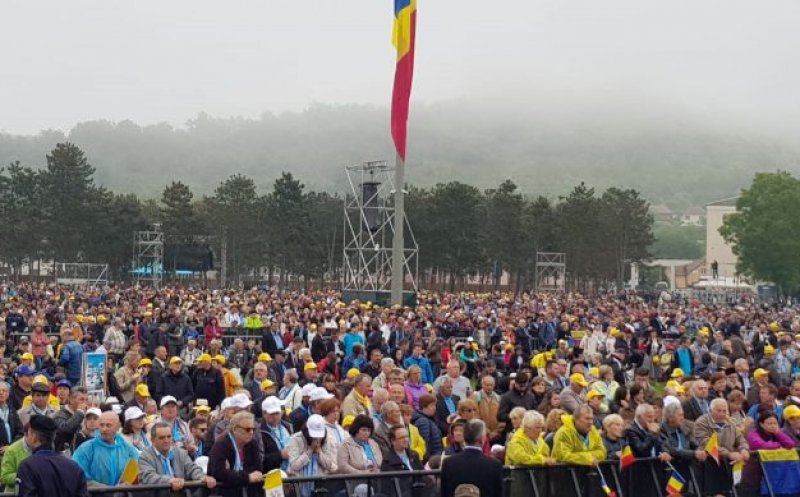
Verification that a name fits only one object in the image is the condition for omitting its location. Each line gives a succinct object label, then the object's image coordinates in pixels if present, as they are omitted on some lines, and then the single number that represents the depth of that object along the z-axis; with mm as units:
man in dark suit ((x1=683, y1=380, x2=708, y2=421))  13953
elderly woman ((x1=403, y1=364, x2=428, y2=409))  14797
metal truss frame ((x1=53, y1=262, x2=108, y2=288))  82950
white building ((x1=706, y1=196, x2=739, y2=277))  154875
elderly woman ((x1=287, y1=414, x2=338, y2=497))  10086
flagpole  38406
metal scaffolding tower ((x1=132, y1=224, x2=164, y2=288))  77531
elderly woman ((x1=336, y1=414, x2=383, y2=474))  10367
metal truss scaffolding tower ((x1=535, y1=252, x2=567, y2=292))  93750
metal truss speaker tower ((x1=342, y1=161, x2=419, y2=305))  45500
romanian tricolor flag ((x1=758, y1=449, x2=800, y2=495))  12258
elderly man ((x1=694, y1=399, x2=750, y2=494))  11953
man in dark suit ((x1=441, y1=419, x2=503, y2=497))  8750
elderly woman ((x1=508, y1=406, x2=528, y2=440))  11898
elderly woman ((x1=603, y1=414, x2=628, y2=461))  11334
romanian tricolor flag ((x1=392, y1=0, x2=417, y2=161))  38000
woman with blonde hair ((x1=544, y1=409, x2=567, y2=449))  11508
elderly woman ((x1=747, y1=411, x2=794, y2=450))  12469
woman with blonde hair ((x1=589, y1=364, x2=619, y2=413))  15869
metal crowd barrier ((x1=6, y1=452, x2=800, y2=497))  9531
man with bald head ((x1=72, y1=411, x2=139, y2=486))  9203
